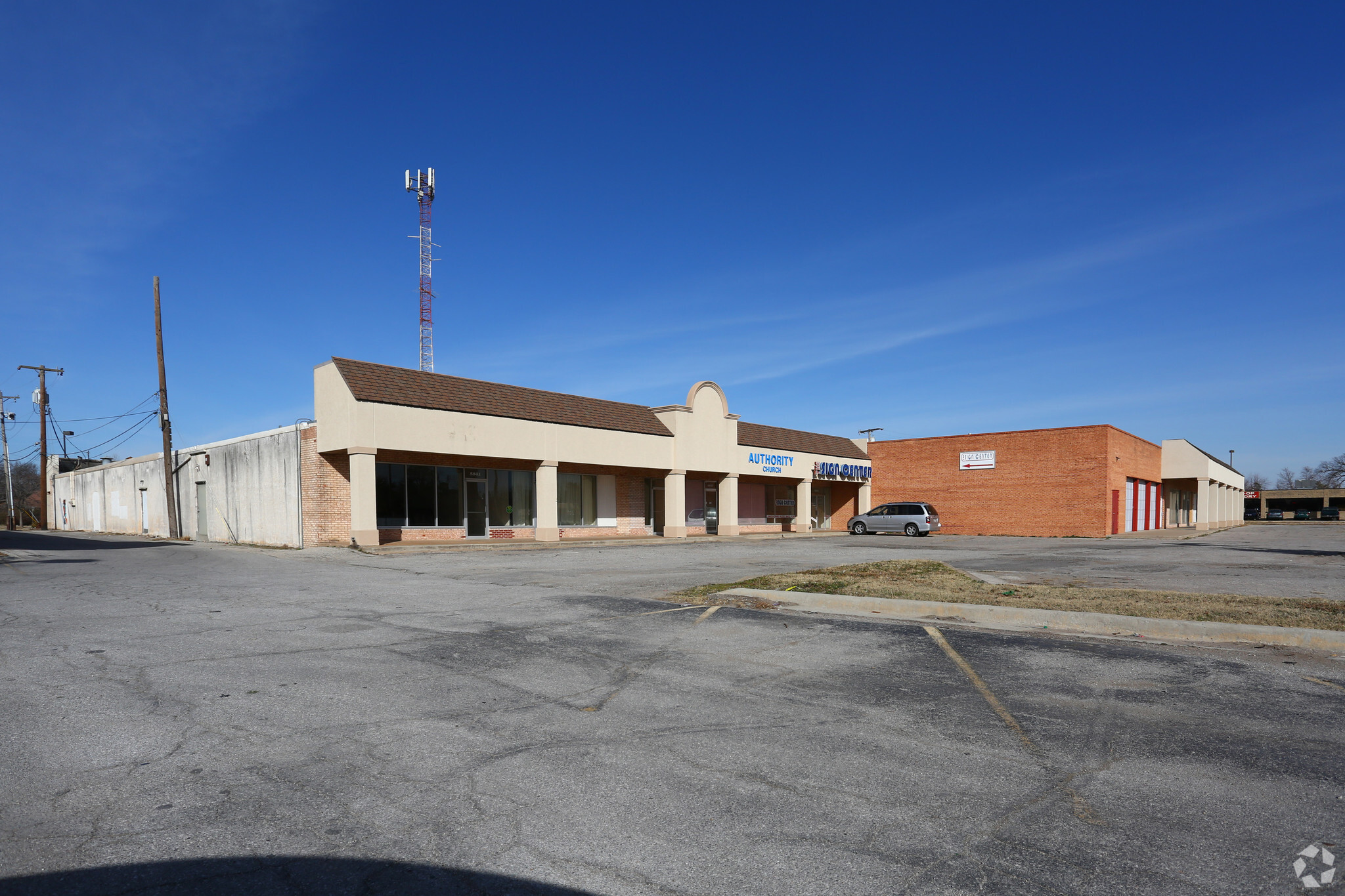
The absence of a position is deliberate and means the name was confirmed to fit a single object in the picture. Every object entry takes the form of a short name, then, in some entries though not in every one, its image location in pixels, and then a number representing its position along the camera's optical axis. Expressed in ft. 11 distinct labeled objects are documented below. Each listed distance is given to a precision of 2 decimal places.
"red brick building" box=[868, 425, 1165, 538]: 126.31
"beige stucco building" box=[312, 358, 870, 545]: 77.66
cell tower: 145.79
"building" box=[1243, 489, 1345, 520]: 328.29
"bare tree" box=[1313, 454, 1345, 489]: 408.26
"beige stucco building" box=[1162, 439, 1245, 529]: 171.53
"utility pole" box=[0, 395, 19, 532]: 178.51
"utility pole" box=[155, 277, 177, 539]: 104.68
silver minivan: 128.26
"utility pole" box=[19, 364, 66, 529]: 165.68
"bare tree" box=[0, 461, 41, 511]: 256.07
